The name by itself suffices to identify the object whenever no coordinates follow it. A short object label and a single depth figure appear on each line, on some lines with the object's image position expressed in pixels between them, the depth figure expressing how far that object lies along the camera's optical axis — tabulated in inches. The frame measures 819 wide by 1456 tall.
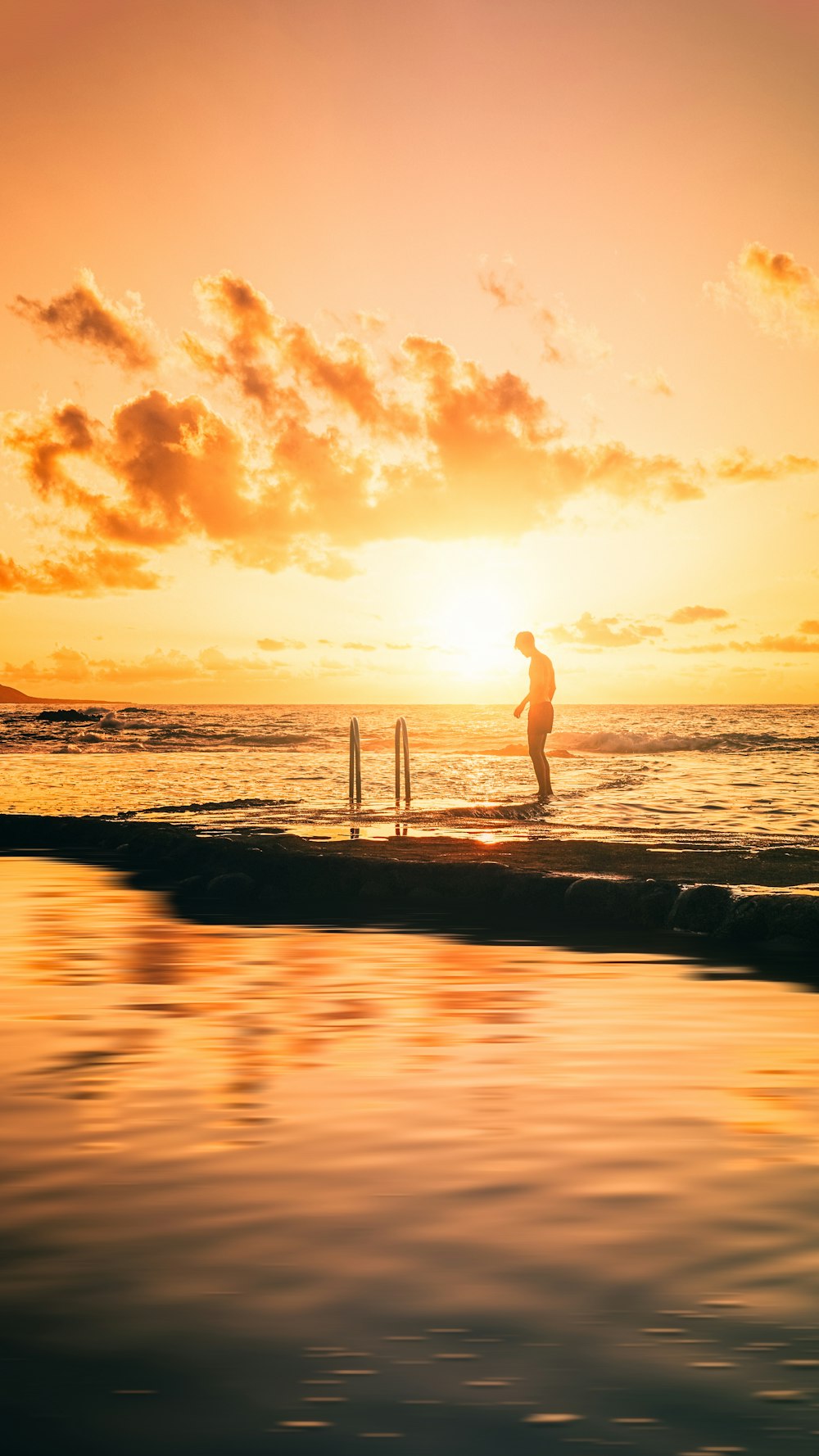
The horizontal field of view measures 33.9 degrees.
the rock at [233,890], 435.2
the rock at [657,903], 371.2
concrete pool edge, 351.6
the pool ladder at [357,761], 744.3
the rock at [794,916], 334.3
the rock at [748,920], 344.5
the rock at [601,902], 380.5
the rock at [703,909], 356.2
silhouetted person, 749.3
